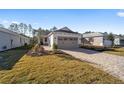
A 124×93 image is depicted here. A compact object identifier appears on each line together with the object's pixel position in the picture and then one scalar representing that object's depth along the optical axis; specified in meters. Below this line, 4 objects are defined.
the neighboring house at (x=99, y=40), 11.13
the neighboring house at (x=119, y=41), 13.19
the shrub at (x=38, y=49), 5.68
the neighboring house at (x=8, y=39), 6.61
